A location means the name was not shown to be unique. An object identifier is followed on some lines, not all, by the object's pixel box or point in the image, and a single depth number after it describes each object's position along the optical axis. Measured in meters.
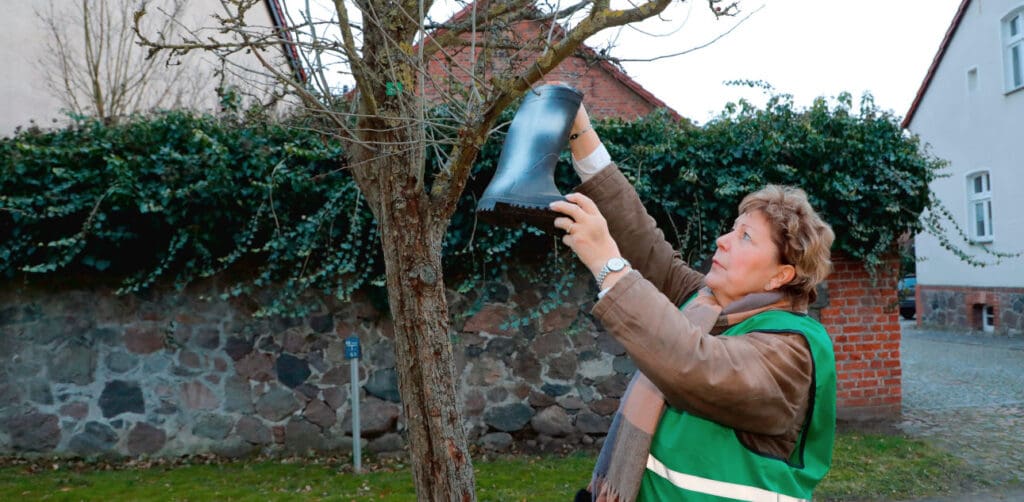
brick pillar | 6.64
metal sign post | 5.70
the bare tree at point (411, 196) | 2.84
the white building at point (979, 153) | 13.62
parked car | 20.91
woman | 1.29
